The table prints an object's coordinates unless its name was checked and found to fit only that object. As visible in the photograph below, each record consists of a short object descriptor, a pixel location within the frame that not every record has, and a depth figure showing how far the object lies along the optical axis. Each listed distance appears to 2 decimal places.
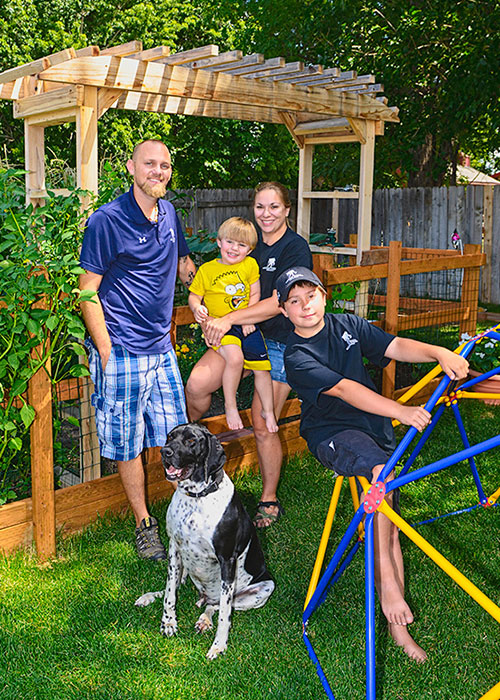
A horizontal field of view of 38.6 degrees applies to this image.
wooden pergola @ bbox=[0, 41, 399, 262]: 4.89
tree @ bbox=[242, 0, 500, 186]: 11.53
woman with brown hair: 4.17
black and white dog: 3.16
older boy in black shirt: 2.98
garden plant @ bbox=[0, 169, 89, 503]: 3.65
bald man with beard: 3.78
